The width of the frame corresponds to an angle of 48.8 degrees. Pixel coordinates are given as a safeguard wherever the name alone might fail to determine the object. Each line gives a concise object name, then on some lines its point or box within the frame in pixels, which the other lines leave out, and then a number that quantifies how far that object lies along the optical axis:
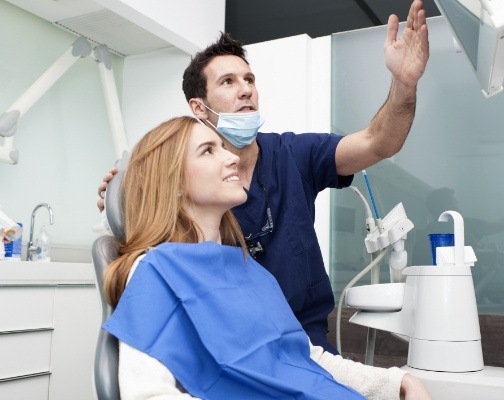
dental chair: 0.93
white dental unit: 1.27
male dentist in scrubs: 1.58
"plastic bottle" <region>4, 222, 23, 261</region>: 2.40
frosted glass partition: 2.44
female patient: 0.97
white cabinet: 2.10
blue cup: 1.48
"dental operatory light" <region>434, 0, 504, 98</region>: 0.82
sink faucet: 2.58
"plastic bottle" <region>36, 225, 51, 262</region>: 2.61
